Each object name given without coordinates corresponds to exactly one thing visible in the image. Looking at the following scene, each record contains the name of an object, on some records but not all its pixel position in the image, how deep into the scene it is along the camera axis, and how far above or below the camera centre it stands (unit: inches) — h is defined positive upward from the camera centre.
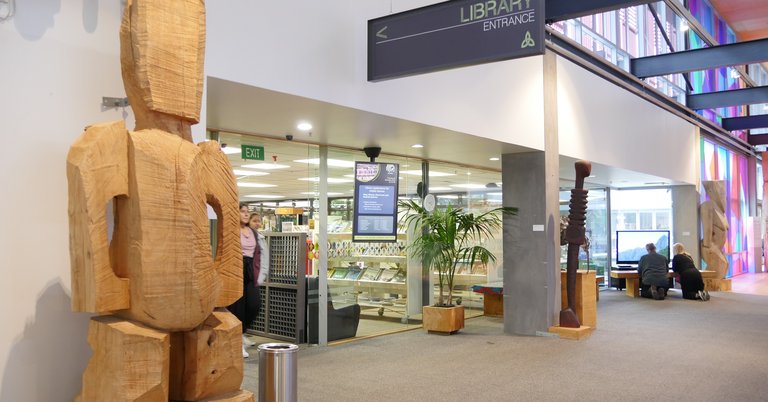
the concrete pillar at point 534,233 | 289.3 +0.8
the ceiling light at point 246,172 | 262.4 +25.4
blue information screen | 274.4 +14.0
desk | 473.4 -32.7
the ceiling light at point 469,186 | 346.8 +27.1
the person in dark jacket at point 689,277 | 450.0 -29.7
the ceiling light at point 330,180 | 269.2 +23.3
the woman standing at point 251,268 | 231.1 -12.8
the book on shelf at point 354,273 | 279.6 -17.2
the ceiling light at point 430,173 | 319.5 +31.7
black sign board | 152.8 +50.8
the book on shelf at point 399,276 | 310.9 -20.4
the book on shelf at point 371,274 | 288.7 -18.2
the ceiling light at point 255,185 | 265.3 +20.5
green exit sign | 250.7 +32.3
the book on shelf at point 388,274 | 303.8 -19.3
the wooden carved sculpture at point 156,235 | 88.6 -0.3
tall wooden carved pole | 286.8 +0.4
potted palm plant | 287.7 -6.2
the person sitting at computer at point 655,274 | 449.7 -27.4
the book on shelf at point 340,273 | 272.6 -16.7
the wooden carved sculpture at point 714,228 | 511.8 +5.9
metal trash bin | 127.6 -28.1
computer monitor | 513.3 -5.7
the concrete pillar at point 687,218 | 528.4 +14.0
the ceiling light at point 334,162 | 270.5 +31.0
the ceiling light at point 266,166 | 262.4 +28.4
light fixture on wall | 107.4 +37.9
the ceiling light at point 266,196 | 269.9 +16.0
